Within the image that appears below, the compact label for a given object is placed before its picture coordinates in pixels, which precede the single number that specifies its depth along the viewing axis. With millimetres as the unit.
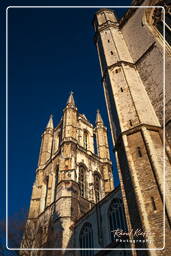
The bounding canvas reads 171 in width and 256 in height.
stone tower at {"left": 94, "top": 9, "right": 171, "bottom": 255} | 6578
